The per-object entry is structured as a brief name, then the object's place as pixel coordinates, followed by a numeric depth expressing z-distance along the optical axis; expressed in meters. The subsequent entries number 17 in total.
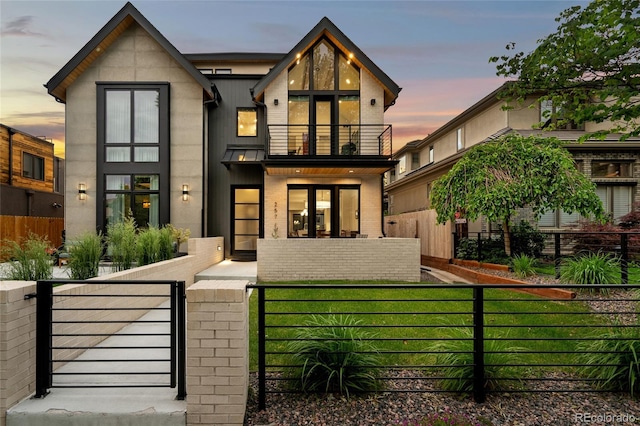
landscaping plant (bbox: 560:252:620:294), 6.84
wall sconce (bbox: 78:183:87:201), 12.25
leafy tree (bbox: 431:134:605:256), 9.45
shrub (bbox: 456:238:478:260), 11.26
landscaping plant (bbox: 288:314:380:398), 3.29
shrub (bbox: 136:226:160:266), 7.50
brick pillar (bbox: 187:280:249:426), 2.89
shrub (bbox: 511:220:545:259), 11.47
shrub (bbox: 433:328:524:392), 3.31
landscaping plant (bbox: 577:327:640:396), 3.34
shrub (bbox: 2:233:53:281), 4.88
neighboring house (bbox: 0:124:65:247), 14.95
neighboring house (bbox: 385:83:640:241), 13.71
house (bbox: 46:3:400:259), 12.24
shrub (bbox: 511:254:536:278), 8.75
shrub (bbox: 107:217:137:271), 6.95
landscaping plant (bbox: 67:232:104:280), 5.85
